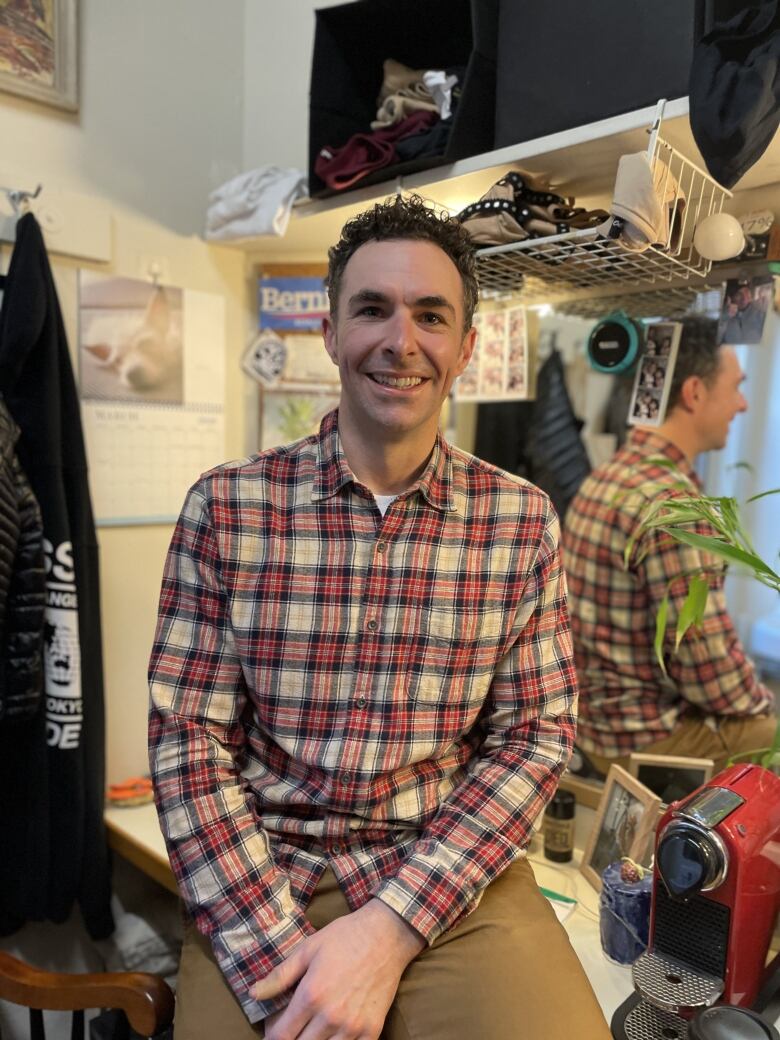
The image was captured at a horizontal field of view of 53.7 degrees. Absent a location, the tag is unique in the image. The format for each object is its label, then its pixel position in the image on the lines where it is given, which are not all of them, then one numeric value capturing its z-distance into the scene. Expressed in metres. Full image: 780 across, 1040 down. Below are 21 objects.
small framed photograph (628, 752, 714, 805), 1.39
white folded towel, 1.66
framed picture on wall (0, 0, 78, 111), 1.55
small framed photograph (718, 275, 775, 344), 1.28
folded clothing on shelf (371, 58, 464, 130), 1.37
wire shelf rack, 1.13
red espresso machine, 0.91
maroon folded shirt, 1.42
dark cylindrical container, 1.42
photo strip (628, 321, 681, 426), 1.45
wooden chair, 0.99
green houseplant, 0.97
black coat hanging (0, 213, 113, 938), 1.50
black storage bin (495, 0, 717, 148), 1.05
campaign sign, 1.96
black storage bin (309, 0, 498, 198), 1.30
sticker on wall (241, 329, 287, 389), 1.99
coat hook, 1.54
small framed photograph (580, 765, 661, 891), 1.25
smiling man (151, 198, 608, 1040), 0.94
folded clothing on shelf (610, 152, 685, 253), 1.03
